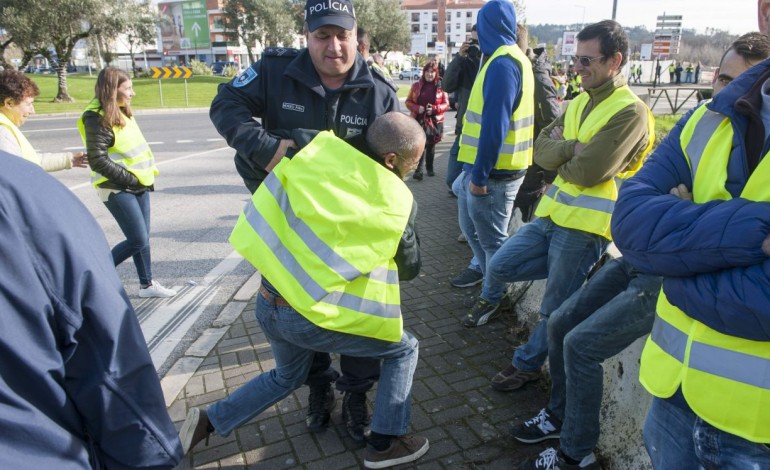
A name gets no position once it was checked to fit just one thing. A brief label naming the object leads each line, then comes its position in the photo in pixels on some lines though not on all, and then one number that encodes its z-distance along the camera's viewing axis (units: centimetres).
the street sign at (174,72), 2438
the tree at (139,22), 2655
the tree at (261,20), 4741
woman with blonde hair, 431
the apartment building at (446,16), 12025
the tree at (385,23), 4994
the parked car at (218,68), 5522
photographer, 631
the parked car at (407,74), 5454
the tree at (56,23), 2270
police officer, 257
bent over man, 207
